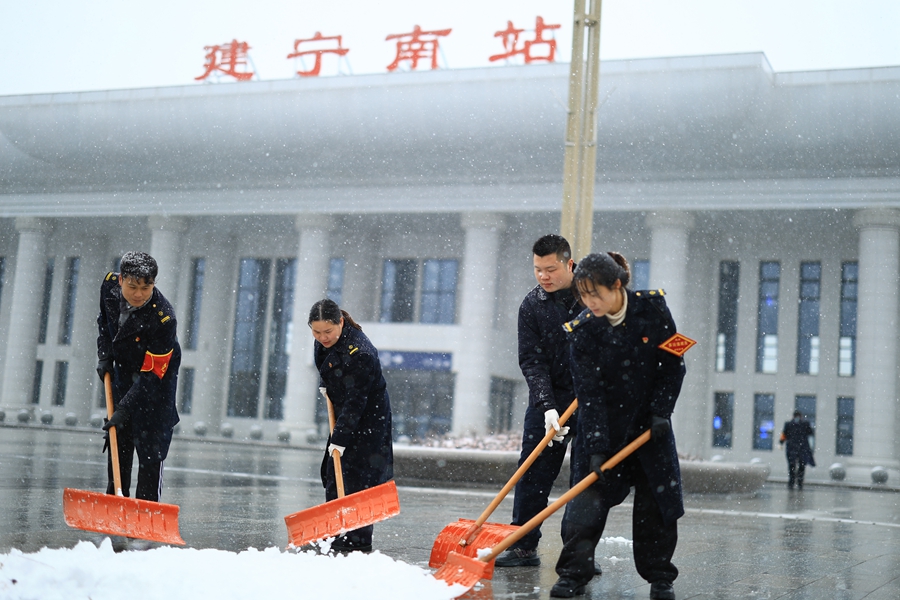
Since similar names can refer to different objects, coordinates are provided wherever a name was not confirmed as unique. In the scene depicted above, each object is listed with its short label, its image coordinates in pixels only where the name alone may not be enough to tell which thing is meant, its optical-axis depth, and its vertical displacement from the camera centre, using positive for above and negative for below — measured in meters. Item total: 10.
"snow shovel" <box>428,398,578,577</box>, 4.71 -0.79
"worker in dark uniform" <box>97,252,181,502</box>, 5.39 -0.04
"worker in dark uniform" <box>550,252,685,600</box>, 4.18 -0.12
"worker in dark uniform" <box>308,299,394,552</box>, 5.26 -0.17
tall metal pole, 10.23 +3.00
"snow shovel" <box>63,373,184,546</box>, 4.92 -0.83
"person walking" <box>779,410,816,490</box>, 19.80 -1.08
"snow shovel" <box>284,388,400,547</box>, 4.88 -0.76
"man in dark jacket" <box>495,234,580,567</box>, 5.06 +0.11
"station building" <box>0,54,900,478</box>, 26.62 +5.62
